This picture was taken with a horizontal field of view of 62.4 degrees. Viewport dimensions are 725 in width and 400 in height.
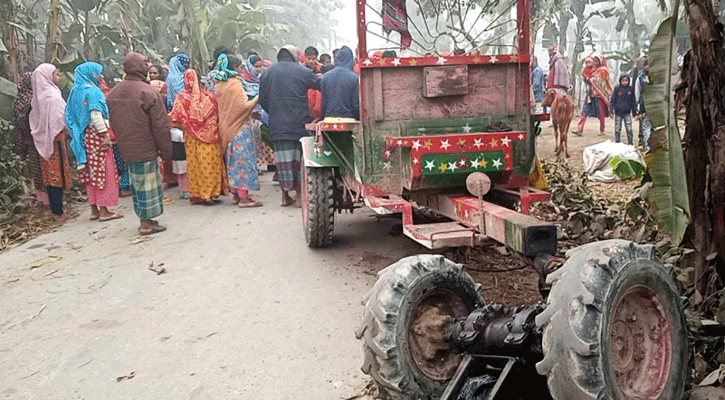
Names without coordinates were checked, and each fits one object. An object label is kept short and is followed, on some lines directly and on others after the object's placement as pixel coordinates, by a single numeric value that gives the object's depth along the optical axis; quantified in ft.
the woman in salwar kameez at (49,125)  23.81
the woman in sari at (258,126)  32.01
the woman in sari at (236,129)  25.58
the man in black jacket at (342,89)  23.44
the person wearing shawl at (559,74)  48.67
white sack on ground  28.14
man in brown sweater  21.09
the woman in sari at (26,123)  24.80
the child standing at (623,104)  37.76
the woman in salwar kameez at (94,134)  21.81
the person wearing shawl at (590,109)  46.01
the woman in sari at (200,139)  25.59
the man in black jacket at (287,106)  24.71
